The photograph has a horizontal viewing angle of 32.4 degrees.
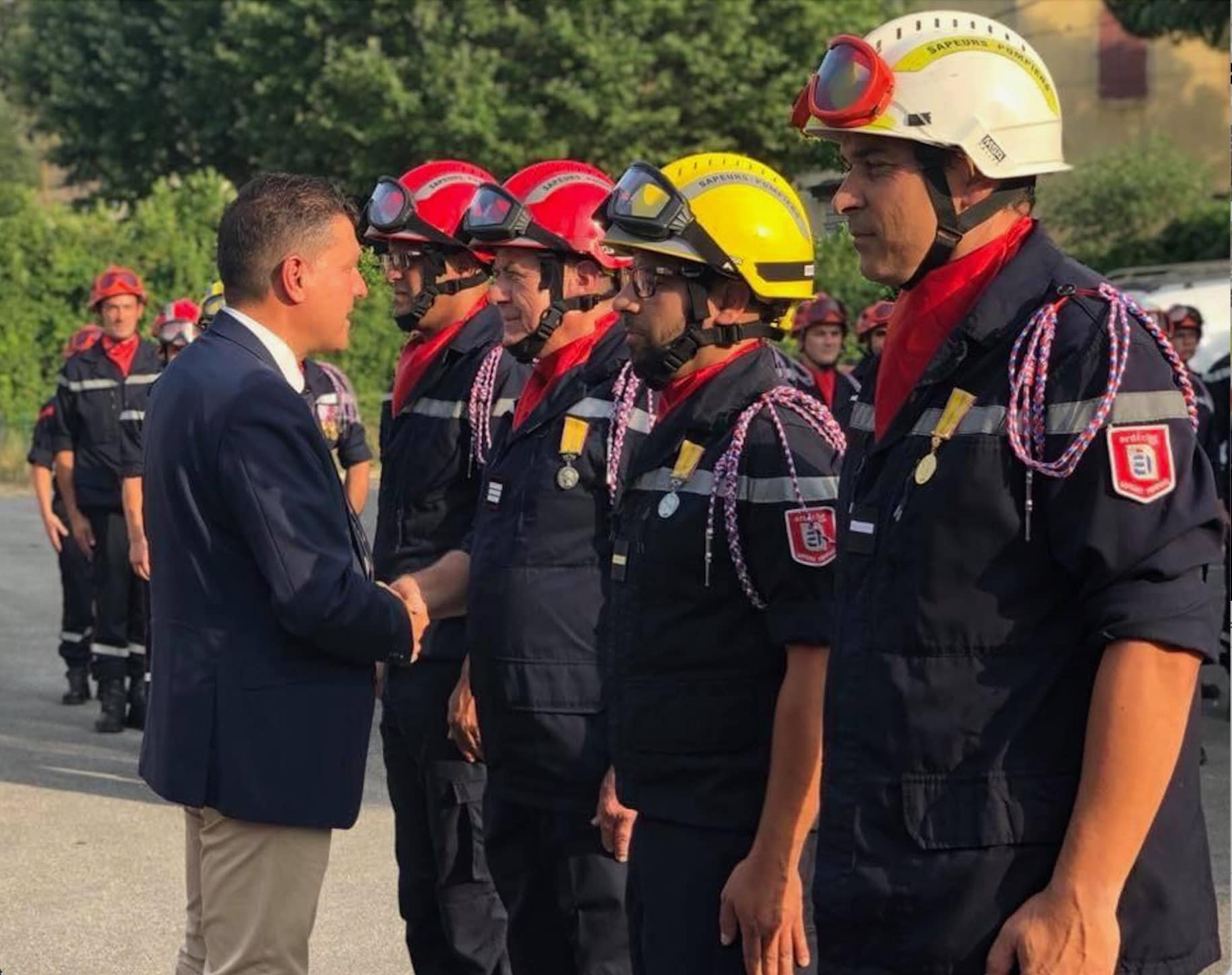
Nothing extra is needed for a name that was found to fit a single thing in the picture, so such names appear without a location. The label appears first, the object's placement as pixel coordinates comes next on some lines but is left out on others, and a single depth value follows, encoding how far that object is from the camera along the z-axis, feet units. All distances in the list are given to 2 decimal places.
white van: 71.41
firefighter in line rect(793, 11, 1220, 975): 8.90
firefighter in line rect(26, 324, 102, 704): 38.45
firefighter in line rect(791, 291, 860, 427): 40.11
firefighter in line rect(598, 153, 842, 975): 11.99
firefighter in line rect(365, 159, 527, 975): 17.79
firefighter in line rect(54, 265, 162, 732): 35.86
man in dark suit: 13.21
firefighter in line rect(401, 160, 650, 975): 15.85
